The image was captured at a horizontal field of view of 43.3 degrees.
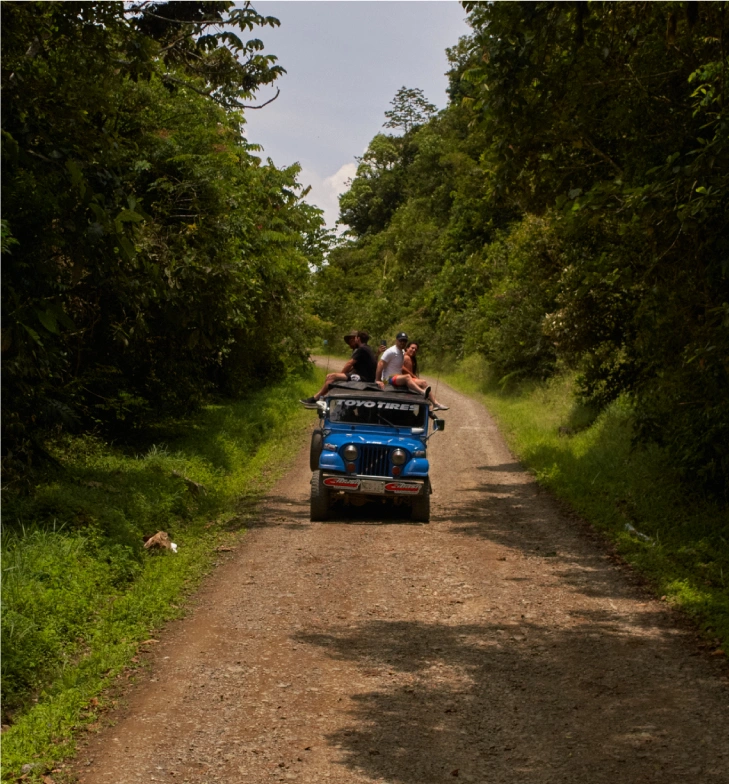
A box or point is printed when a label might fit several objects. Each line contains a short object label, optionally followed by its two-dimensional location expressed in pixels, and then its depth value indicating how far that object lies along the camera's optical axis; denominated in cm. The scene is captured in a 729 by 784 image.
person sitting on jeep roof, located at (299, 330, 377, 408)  1384
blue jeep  1174
